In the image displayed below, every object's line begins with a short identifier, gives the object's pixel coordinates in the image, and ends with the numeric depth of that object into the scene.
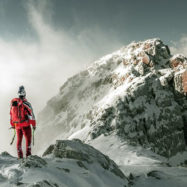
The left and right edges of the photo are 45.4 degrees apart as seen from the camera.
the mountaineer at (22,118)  10.95
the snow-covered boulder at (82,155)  12.20
